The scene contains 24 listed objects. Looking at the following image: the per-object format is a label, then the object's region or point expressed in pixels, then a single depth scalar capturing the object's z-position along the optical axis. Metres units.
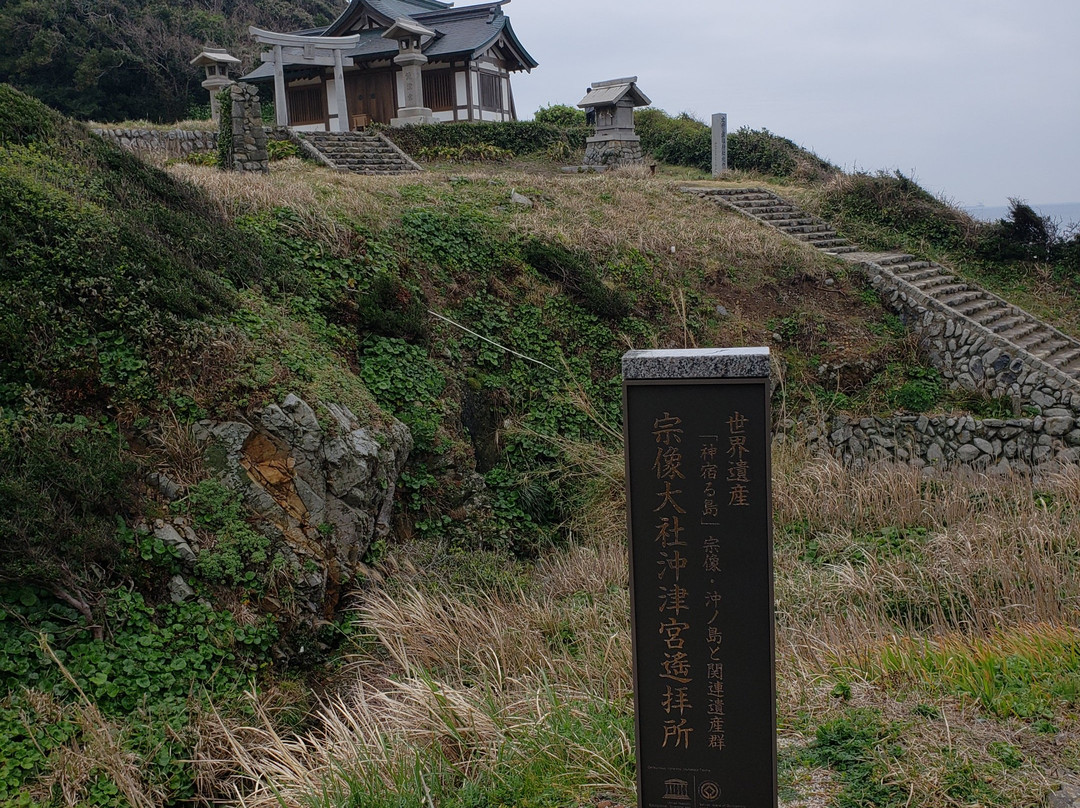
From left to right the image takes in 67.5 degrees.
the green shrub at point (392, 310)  9.61
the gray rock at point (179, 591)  5.93
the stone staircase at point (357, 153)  18.33
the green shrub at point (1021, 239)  15.94
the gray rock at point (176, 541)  6.07
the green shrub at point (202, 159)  16.26
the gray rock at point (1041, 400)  11.97
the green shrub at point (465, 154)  21.70
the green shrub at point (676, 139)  24.84
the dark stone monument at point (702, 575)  3.16
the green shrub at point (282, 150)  18.08
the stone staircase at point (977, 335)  12.17
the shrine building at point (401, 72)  26.75
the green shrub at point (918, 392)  12.43
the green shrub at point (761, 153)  22.77
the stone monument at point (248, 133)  13.94
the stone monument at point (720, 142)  22.77
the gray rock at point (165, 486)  6.43
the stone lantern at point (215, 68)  21.02
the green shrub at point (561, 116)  29.58
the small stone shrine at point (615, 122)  21.61
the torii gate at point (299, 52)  19.66
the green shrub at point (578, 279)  12.05
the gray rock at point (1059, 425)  11.44
